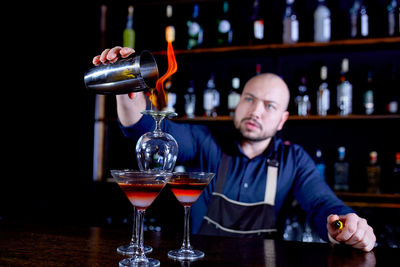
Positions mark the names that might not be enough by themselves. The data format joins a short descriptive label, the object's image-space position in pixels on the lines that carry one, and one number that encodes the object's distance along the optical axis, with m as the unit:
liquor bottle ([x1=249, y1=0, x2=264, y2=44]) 2.43
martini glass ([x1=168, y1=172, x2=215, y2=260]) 0.96
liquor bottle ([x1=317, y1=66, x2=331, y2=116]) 2.33
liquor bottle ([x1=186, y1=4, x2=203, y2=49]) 2.57
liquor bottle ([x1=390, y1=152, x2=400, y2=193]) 2.20
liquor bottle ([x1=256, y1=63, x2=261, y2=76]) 2.39
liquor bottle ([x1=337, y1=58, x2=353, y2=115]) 2.27
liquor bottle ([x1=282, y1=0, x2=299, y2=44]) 2.34
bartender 1.68
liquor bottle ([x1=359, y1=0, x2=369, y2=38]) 2.28
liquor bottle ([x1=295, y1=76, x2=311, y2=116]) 2.38
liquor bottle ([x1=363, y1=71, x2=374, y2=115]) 2.24
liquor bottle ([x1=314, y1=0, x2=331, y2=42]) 2.29
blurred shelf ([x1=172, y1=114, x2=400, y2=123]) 2.15
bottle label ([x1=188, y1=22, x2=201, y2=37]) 2.57
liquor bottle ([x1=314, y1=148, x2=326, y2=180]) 2.35
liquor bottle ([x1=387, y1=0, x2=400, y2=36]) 2.21
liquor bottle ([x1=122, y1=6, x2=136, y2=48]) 2.66
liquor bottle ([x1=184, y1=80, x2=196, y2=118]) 2.56
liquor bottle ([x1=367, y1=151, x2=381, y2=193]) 2.24
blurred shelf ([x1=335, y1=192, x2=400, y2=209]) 2.14
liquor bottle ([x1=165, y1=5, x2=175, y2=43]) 2.62
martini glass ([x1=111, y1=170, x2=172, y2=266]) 0.85
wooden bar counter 0.89
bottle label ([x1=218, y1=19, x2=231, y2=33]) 2.54
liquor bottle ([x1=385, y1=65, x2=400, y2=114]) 2.19
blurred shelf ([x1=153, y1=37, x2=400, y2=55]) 2.18
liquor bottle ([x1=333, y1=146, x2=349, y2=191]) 2.26
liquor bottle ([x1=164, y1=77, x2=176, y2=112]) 2.56
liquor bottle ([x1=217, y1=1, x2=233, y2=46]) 2.54
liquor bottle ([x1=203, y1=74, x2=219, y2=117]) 2.52
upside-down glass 0.92
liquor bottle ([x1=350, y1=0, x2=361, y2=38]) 2.30
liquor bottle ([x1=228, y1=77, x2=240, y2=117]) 2.46
